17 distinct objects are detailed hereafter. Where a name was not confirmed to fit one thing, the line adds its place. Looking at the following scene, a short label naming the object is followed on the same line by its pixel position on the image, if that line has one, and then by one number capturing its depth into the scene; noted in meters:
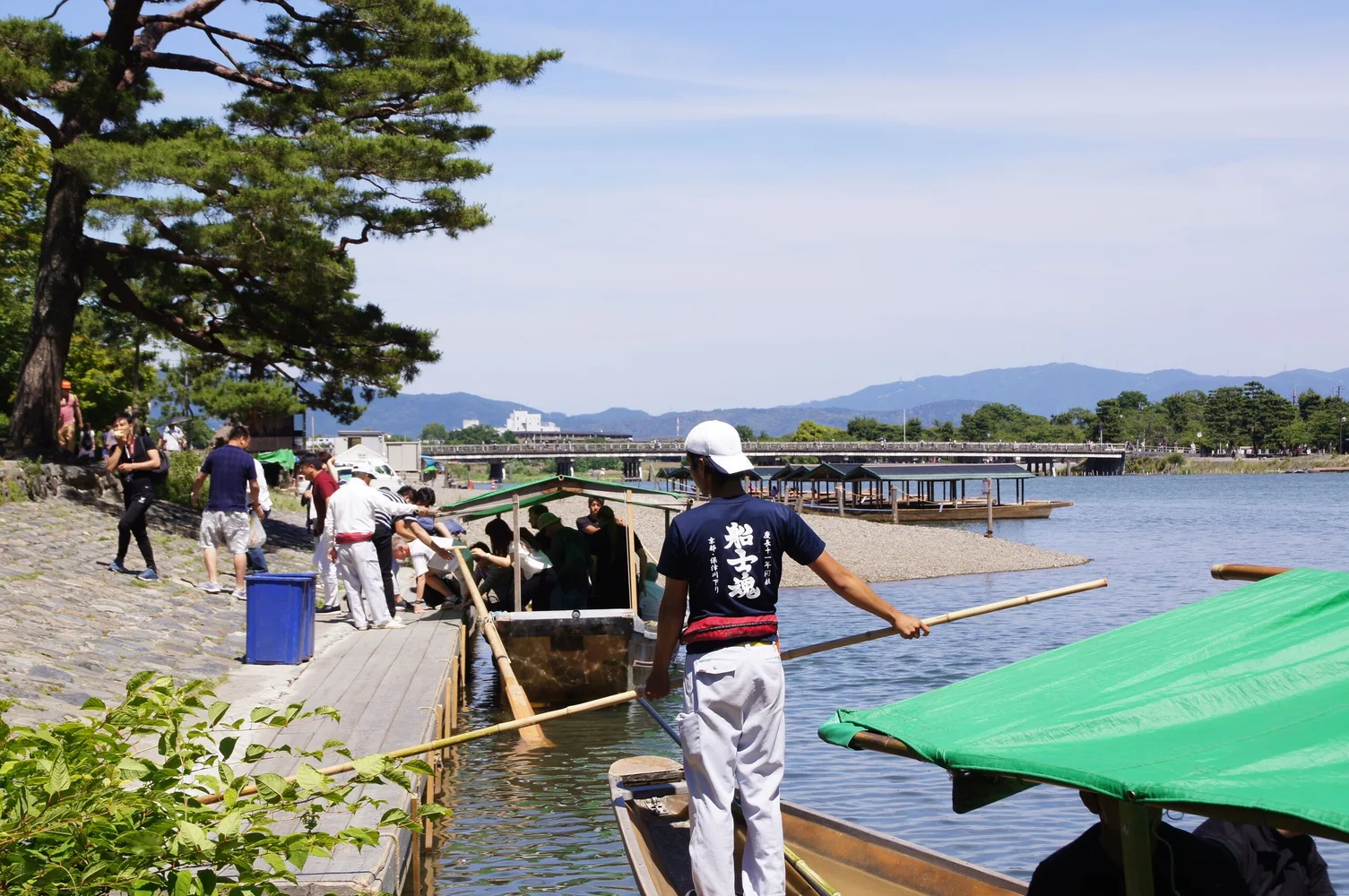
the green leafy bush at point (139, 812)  4.40
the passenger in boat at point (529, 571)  15.76
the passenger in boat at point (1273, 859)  4.75
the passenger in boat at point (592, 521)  15.98
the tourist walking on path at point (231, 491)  15.24
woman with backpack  15.88
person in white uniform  14.37
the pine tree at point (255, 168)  21.25
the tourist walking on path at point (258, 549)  16.22
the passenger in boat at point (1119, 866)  4.38
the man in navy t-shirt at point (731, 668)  5.69
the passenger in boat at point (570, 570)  15.88
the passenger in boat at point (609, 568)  16.42
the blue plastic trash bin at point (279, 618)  12.36
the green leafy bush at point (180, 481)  27.30
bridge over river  145.00
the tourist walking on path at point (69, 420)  24.47
